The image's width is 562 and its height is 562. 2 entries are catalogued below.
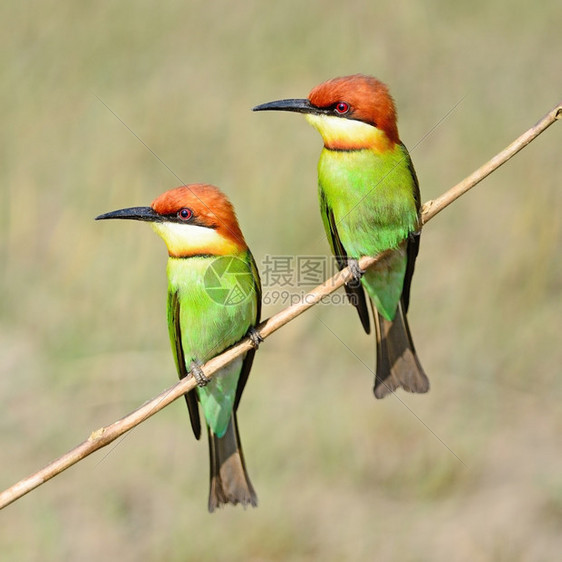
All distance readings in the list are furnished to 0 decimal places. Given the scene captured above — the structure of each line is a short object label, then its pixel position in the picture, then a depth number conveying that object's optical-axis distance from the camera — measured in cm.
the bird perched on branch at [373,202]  491
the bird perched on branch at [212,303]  512
